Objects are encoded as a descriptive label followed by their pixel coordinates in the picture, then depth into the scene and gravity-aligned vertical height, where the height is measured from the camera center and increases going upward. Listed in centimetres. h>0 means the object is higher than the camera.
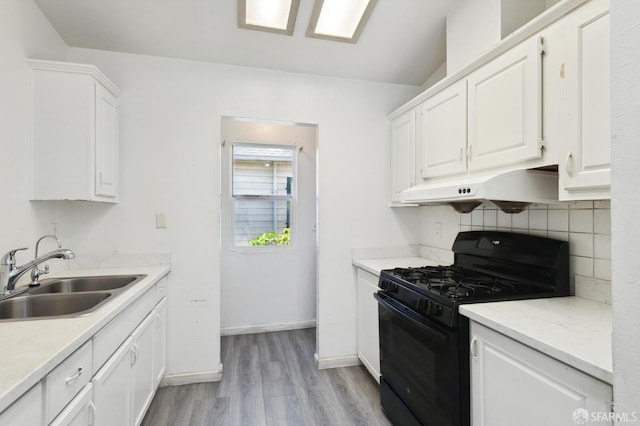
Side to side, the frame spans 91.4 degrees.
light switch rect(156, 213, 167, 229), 237 -6
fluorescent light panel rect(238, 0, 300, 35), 202 +133
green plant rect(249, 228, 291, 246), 354 -29
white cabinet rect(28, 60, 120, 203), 182 +49
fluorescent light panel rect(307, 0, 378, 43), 207 +136
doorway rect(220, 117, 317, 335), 341 -16
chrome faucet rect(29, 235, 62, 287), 168 -33
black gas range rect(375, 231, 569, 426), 139 -49
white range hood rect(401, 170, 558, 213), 145 +13
